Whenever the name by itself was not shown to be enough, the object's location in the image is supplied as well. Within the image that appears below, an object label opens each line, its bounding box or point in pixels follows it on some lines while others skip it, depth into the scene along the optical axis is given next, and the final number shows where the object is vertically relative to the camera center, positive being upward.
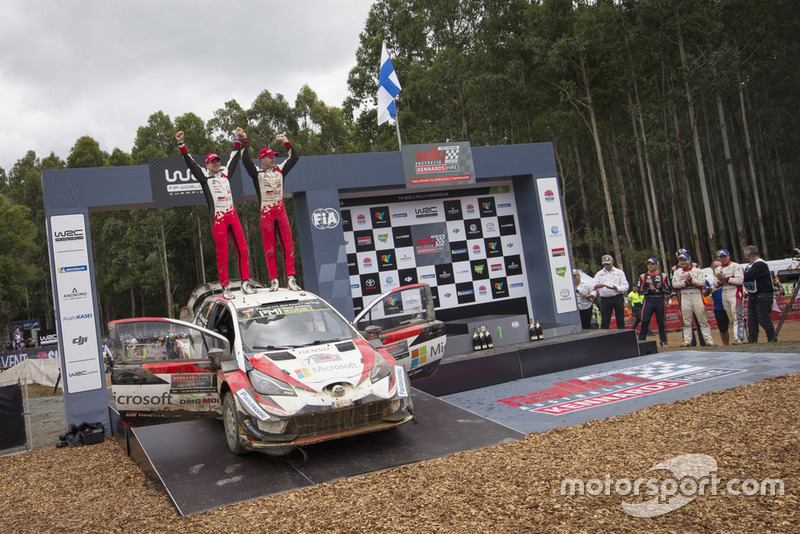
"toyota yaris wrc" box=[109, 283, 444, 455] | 5.35 -0.53
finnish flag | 12.98 +4.69
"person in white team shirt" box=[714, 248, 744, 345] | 10.94 -0.41
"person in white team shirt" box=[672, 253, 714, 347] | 10.74 -0.52
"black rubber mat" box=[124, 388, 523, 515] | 5.05 -1.39
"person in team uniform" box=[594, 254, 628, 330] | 11.62 -0.32
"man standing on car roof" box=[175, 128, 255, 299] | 7.82 +1.57
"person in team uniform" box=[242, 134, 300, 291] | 8.18 +1.57
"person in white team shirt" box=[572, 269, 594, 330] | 13.10 -0.46
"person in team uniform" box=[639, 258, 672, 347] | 10.90 -0.43
